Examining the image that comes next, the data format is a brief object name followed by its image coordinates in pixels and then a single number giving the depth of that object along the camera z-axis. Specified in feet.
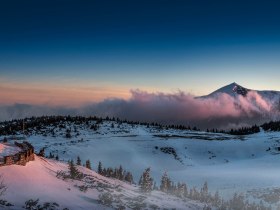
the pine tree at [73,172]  153.21
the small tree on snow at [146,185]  193.65
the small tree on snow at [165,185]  257.53
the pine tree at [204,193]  257.76
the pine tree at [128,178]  262.27
